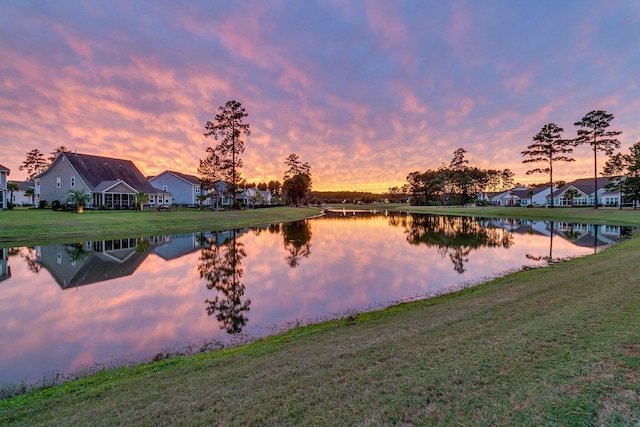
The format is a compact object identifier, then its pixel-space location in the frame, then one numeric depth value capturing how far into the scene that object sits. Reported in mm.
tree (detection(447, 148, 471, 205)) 84938
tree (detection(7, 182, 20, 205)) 45425
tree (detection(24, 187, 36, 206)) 58531
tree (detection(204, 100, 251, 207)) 50969
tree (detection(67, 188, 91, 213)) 37688
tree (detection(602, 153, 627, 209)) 48875
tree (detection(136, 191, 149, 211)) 44406
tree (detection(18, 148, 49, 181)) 63881
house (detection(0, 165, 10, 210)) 36956
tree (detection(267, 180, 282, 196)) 158525
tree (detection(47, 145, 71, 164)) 64887
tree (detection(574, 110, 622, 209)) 44312
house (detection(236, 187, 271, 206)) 84744
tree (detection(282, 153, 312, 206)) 87500
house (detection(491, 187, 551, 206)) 93438
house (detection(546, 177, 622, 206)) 70625
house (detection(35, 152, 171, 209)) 43219
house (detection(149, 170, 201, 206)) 61125
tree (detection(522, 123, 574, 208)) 51031
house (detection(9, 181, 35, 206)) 66438
